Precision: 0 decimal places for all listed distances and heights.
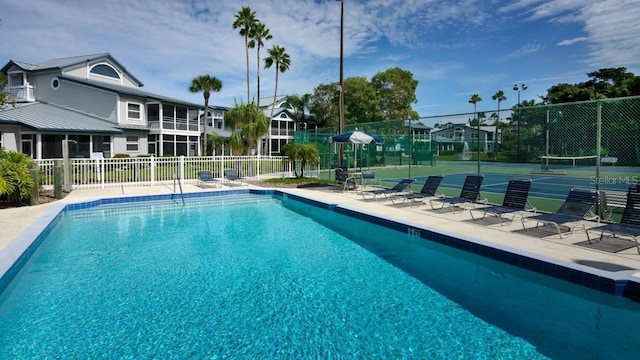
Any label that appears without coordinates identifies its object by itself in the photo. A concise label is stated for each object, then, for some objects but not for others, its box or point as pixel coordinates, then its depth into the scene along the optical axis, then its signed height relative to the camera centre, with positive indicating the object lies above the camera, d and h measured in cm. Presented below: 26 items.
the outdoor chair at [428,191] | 1097 -77
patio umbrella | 1330 +99
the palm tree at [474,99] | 6850 +1186
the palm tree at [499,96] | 6800 +1239
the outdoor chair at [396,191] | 1198 -82
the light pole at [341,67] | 1698 +452
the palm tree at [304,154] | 1758 +56
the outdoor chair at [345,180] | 1483 -56
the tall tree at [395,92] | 4041 +783
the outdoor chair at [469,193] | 966 -73
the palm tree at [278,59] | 2973 +843
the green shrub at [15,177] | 1055 -26
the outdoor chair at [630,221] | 598 -97
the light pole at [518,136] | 1036 +80
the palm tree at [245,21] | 2844 +1102
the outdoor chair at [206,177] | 1590 -43
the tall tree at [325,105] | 4359 +714
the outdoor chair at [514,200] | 823 -81
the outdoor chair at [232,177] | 1678 -48
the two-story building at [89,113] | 2161 +385
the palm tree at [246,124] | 2589 +299
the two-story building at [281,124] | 4275 +483
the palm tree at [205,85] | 3212 +695
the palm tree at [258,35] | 2895 +1007
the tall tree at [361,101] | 3991 +686
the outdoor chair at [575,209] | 699 -86
